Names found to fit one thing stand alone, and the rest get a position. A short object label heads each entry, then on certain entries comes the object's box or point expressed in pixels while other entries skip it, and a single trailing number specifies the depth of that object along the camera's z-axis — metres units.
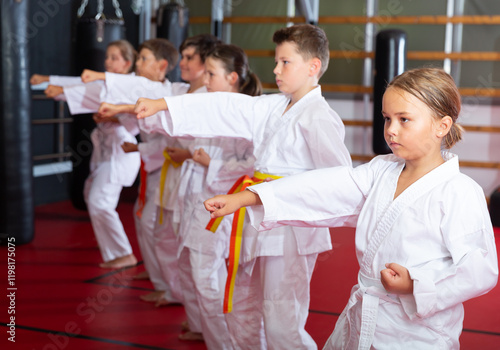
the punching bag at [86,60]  5.56
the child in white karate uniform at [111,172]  4.12
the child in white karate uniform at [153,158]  3.36
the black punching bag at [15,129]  4.32
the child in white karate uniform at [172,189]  3.17
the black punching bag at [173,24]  6.44
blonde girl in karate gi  1.48
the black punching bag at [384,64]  6.38
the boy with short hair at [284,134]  2.23
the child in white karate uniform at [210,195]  2.68
